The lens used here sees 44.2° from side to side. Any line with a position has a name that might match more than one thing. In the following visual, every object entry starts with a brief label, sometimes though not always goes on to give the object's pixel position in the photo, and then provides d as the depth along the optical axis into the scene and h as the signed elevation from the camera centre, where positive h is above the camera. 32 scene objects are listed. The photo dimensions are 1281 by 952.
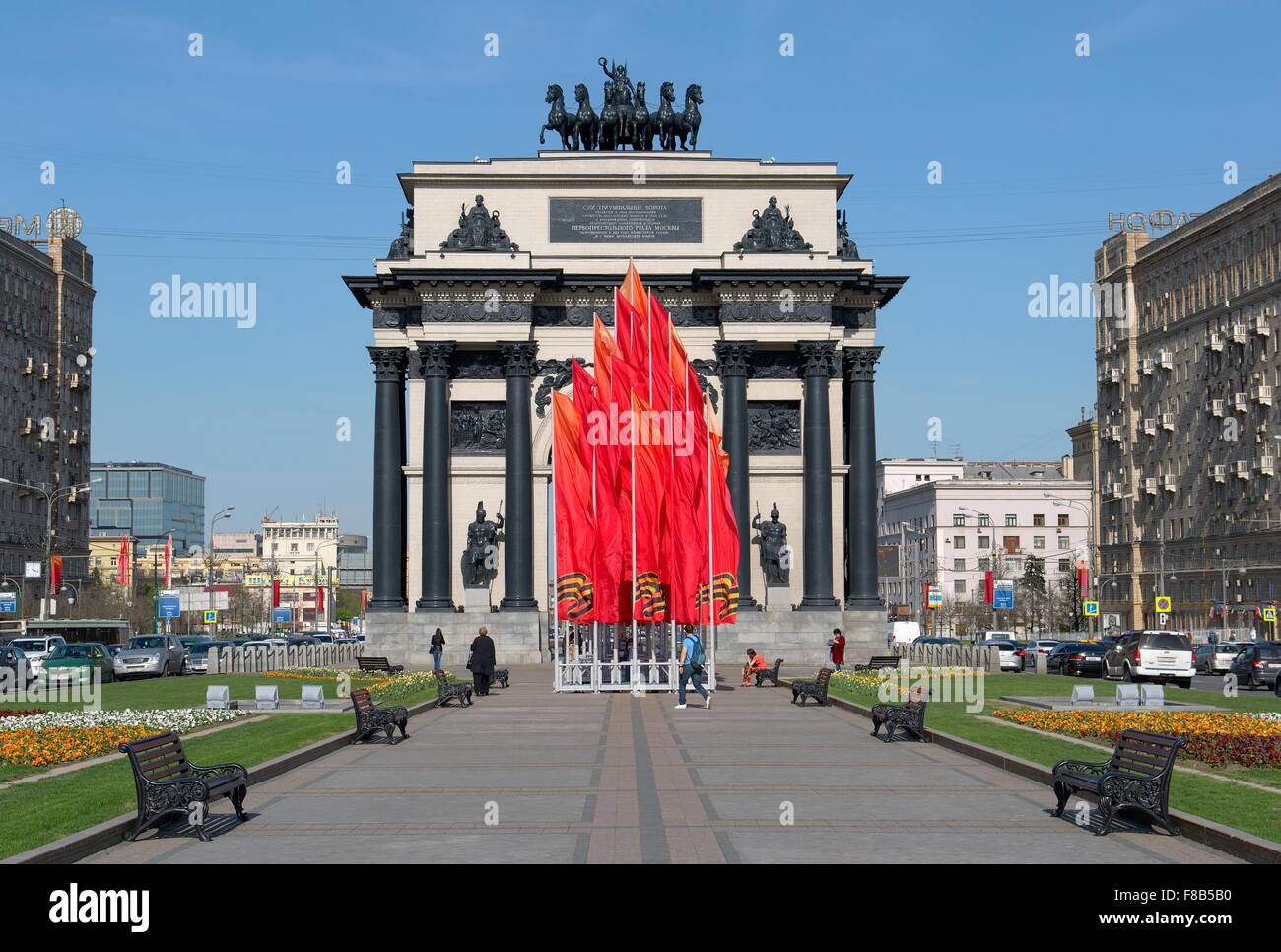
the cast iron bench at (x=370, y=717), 28.50 -2.49
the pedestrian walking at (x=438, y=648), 53.88 -2.38
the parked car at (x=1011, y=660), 69.38 -3.81
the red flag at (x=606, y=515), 42.97 +1.72
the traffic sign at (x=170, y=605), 83.50 -1.24
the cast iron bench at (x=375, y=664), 54.56 -2.92
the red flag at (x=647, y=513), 42.34 +1.73
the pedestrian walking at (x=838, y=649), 55.34 -2.59
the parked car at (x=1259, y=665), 51.09 -3.04
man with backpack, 38.78 -2.14
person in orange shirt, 50.09 -2.87
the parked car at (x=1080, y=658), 61.09 -3.36
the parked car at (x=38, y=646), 61.46 -2.50
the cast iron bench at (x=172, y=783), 16.89 -2.26
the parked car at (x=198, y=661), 66.75 -3.39
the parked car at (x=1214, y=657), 66.12 -3.60
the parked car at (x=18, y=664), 46.41 -2.68
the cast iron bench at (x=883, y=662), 58.53 -3.23
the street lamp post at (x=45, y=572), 76.00 +0.67
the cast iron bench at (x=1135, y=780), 17.20 -2.31
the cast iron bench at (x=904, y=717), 28.80 -2.61
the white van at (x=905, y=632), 107.44 -3.90
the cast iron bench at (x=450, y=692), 39.59 -2.82
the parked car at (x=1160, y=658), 51.62 -2.80
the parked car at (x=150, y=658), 60.47 -3.00
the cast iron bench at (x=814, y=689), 39.84 -2.87
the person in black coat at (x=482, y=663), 43.53 -2.33
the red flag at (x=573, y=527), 43.53 +1.41
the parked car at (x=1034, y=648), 68.86 -3.60
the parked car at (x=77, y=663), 49.28 -2.74
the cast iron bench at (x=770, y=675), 49.72 -3.12
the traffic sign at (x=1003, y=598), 79.00 -1.19
